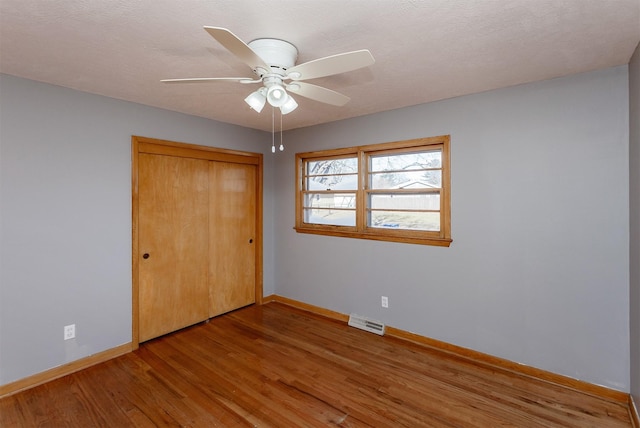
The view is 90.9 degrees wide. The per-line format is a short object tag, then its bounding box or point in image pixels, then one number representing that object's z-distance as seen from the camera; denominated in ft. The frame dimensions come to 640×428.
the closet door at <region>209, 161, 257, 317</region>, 12.85
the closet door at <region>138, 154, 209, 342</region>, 10.75
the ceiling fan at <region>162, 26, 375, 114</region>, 4.99
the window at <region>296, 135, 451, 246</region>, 10.42
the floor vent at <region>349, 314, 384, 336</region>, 11.40
